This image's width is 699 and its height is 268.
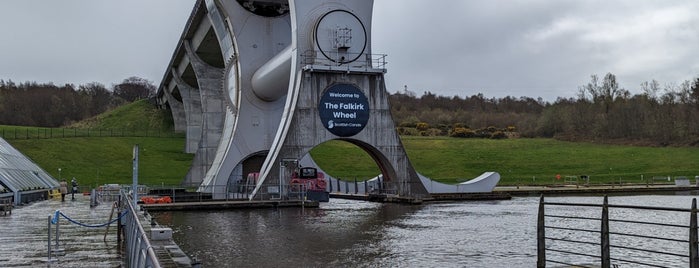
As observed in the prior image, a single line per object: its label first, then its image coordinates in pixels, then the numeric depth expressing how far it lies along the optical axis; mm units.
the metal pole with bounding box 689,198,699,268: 8914
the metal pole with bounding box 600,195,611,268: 10523
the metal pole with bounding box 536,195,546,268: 11867
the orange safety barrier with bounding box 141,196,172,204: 34888
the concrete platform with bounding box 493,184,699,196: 47250
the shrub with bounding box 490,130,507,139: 101750
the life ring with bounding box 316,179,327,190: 39209
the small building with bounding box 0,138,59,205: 31023
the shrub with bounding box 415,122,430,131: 109438
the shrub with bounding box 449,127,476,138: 104250
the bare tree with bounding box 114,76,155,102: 172625
